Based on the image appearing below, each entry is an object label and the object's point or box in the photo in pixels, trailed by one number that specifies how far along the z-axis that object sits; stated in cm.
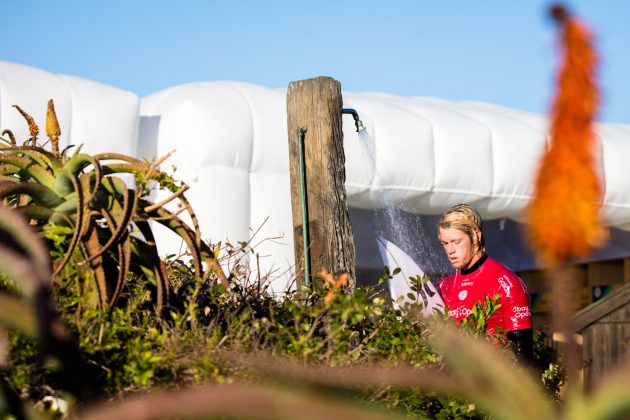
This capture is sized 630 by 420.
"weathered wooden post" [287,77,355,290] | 820
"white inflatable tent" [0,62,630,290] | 1498
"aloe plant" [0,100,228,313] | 446
